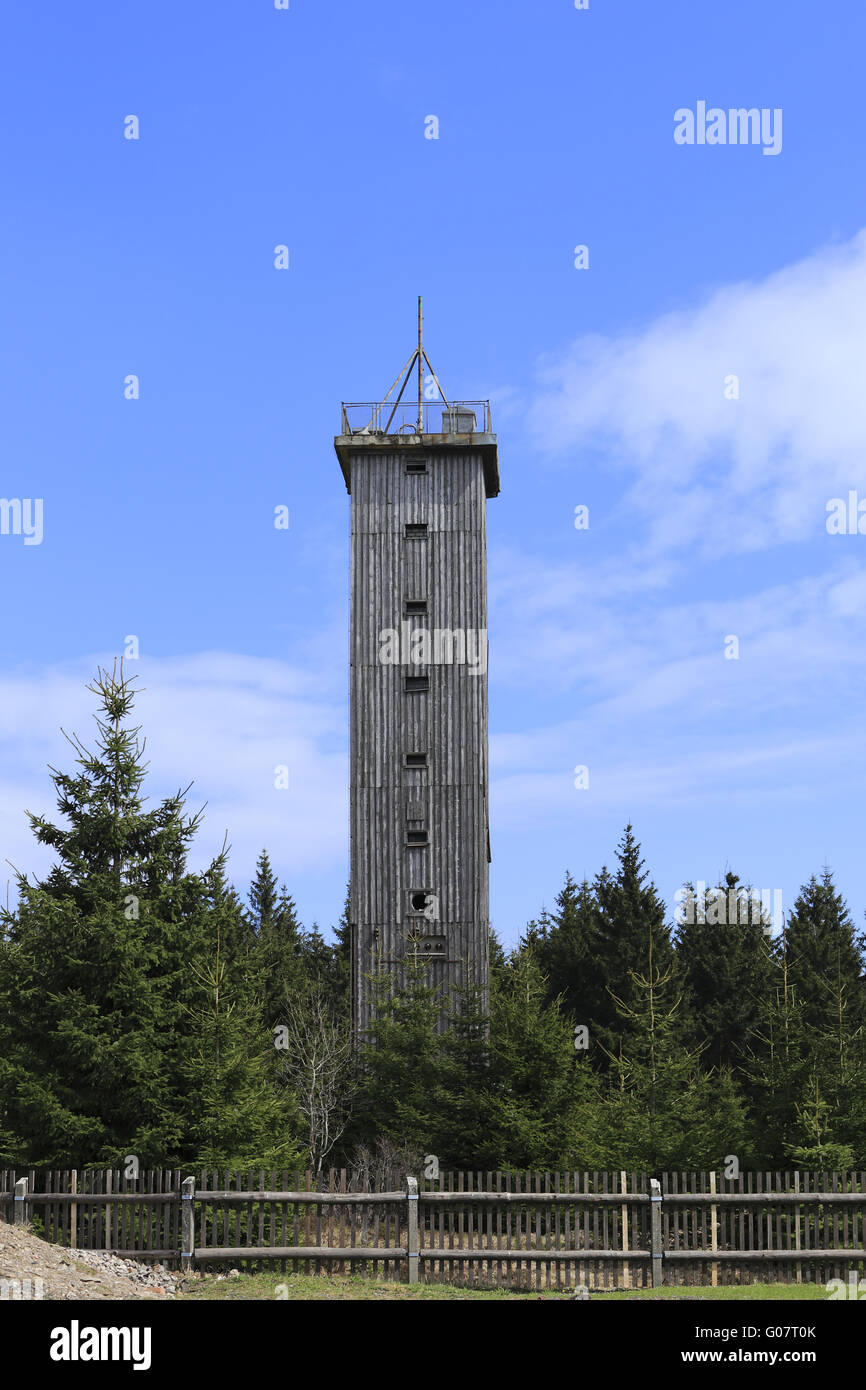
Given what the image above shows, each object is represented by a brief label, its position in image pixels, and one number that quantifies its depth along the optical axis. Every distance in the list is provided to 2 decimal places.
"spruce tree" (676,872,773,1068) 56.78
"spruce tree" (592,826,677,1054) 54.72
